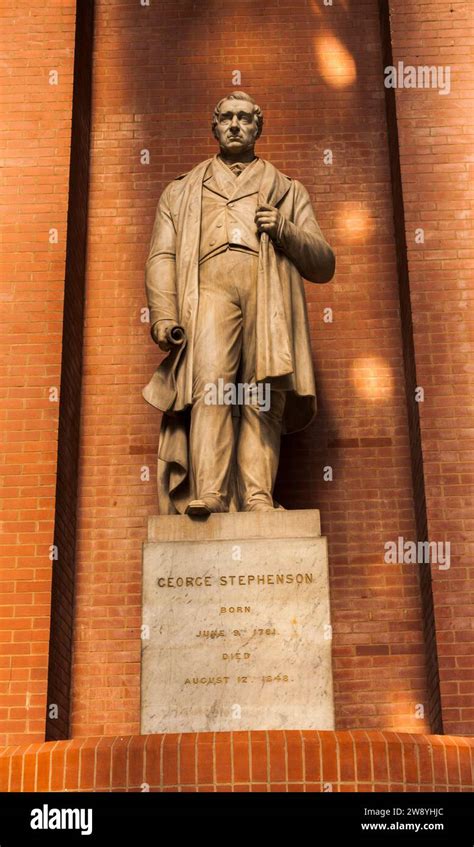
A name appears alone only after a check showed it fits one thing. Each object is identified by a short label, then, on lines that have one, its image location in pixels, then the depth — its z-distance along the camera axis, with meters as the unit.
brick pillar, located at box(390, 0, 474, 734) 7.24
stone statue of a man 6.48
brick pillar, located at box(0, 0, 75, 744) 7.09
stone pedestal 5.75
